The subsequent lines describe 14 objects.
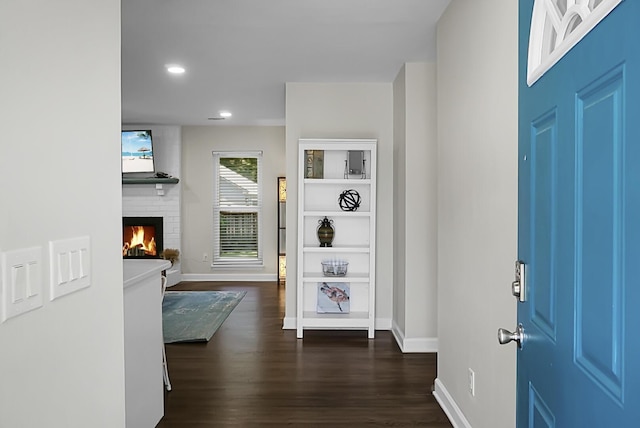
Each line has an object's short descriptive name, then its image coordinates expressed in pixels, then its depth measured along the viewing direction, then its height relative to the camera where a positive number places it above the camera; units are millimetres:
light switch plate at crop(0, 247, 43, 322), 896 -134
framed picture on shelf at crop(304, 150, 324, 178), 5121 +464
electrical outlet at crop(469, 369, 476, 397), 2646 -901
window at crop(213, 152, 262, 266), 8672 -13
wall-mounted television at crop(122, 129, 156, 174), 8117 +919
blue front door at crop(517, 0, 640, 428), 758 -36
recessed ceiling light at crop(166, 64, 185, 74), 4711 +1313
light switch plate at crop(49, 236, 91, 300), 1062 -123
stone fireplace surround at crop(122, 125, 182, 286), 8359 +213
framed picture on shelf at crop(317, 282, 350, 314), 5316 -918
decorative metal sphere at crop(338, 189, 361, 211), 5246 +108
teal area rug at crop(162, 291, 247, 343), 5117 -1234
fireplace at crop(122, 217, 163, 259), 8422 -460
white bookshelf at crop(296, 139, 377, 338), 5051 -257
